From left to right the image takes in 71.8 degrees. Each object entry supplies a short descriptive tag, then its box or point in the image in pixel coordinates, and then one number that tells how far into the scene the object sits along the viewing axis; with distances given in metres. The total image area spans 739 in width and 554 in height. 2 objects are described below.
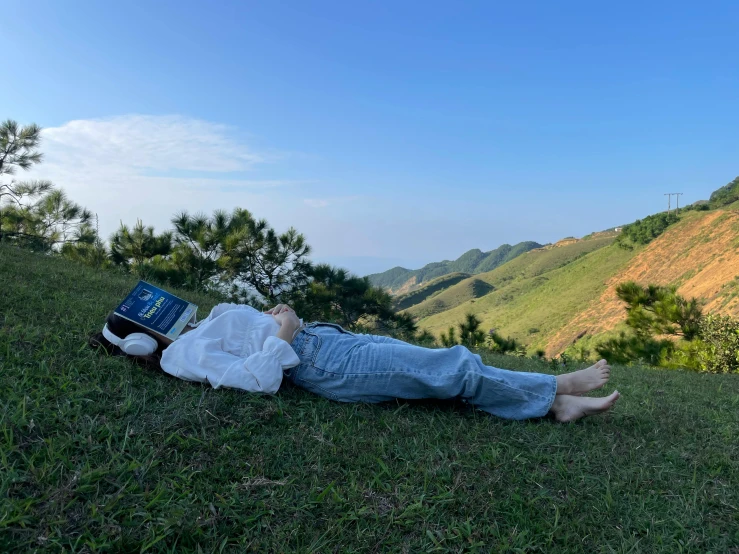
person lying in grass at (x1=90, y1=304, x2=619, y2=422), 2.25
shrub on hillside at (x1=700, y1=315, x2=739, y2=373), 6.95
